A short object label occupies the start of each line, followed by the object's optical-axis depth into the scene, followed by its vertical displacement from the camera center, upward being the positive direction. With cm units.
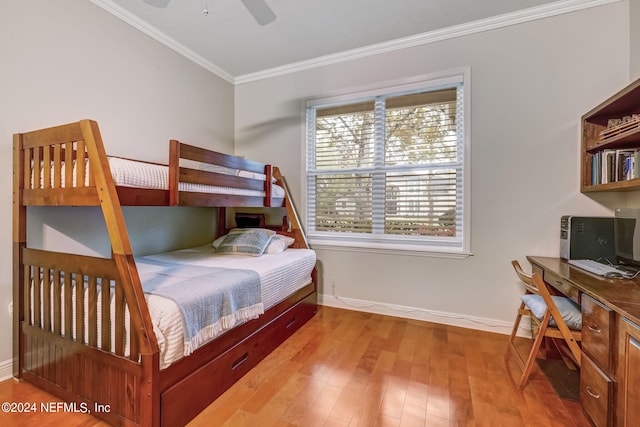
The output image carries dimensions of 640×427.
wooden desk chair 152 -59
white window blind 257 +43
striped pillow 253 -29
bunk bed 125 -52
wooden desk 109 -58
